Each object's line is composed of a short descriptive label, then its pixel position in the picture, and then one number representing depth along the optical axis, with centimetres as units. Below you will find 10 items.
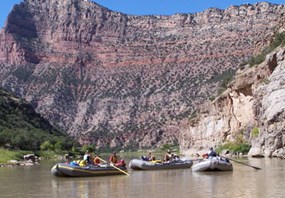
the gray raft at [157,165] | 4778
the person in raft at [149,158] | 4943
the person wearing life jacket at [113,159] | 4566
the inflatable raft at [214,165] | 4234
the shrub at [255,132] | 7644
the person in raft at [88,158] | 4222
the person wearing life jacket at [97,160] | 4388
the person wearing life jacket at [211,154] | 4534
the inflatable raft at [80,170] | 4000
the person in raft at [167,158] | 5038
